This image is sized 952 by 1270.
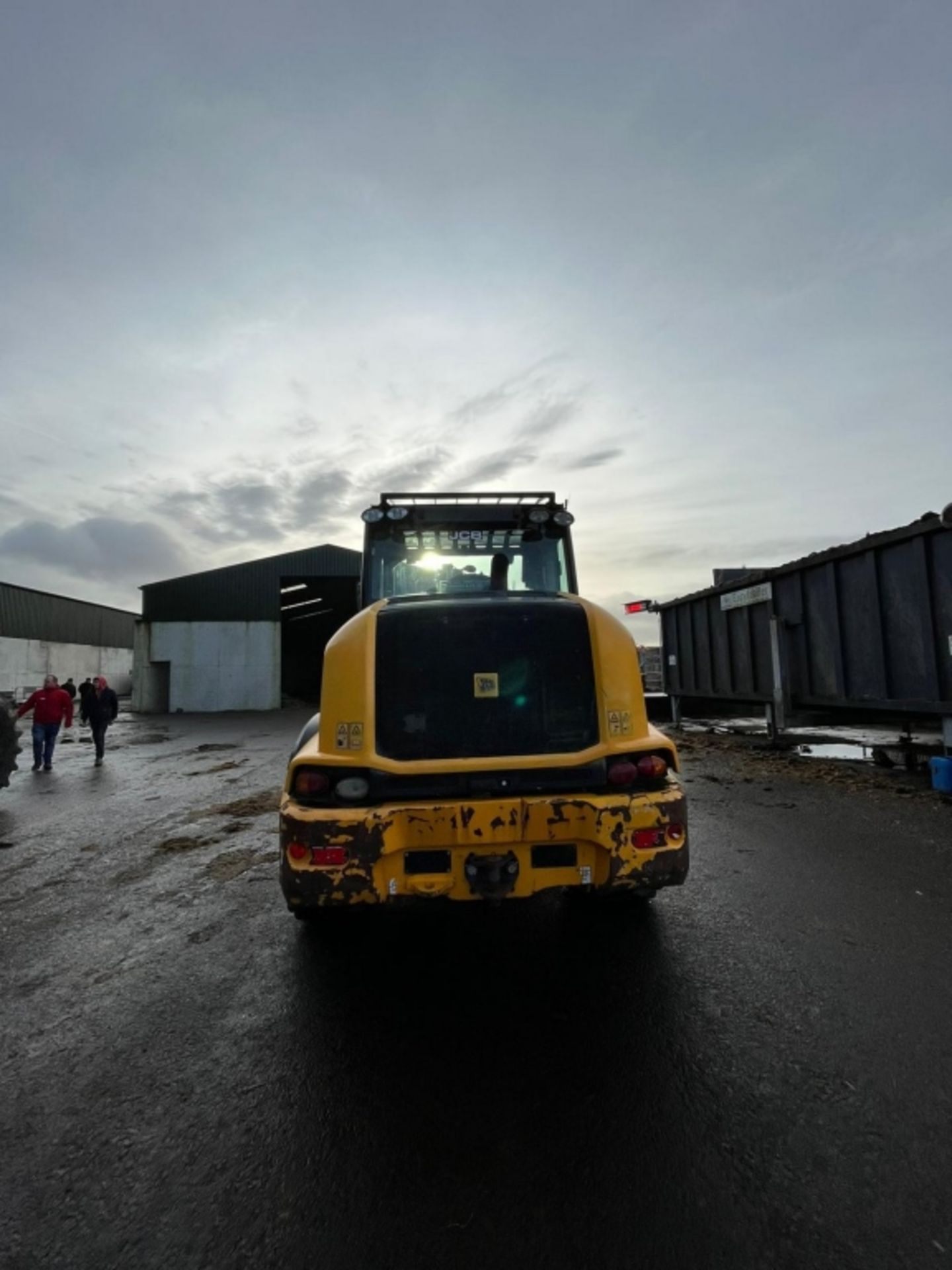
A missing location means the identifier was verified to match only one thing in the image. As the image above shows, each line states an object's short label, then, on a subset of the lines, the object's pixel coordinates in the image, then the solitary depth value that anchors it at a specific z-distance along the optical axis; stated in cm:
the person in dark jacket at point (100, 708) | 1195
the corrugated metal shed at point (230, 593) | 2594
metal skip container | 702
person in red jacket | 1070
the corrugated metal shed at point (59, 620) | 3531
